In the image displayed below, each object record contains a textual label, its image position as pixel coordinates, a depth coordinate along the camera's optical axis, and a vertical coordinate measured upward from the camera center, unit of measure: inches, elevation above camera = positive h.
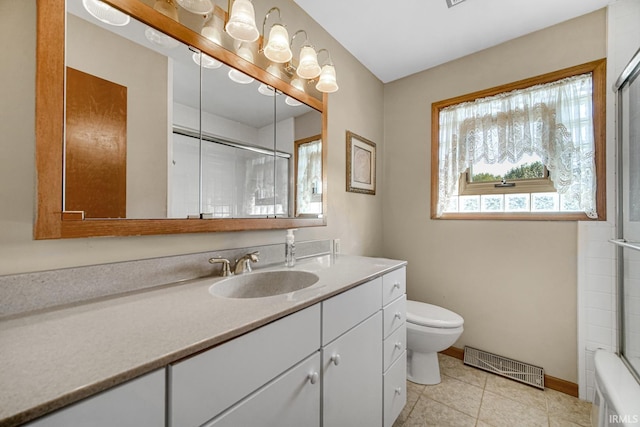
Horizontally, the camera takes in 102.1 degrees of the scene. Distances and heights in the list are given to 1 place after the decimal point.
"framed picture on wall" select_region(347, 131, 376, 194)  79.5 +16.6
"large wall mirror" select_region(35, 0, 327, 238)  29.9 +13.0
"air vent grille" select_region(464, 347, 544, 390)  68.7 -42.7
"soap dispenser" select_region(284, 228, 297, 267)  55.4 -7.6
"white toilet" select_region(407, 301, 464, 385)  64.3 -30.9
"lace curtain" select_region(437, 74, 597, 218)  64.2 +22.4
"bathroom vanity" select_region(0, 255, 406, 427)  16.9 -11.9
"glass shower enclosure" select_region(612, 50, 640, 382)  52.9 +0.3
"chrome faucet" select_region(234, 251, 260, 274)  46.1 -8.7
